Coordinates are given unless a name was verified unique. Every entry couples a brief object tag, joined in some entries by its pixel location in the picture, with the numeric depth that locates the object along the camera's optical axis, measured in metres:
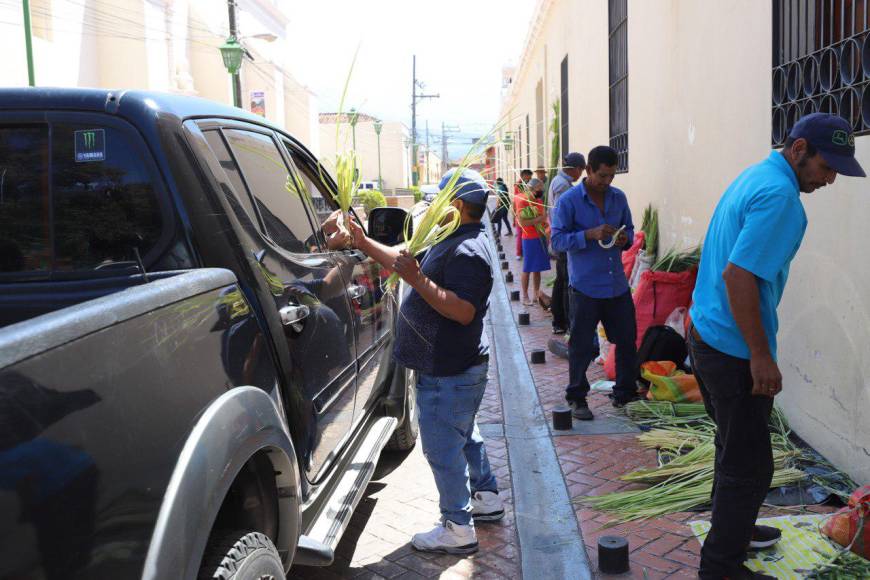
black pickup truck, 1.54
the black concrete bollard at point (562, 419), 5.69
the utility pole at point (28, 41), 14.20
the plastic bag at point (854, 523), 3.45
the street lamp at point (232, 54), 14.75
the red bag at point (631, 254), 7.93
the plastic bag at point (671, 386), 5.82
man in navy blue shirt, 3.50
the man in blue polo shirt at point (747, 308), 3.00
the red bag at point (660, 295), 6.43
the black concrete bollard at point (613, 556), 3.63
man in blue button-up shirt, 5.80
